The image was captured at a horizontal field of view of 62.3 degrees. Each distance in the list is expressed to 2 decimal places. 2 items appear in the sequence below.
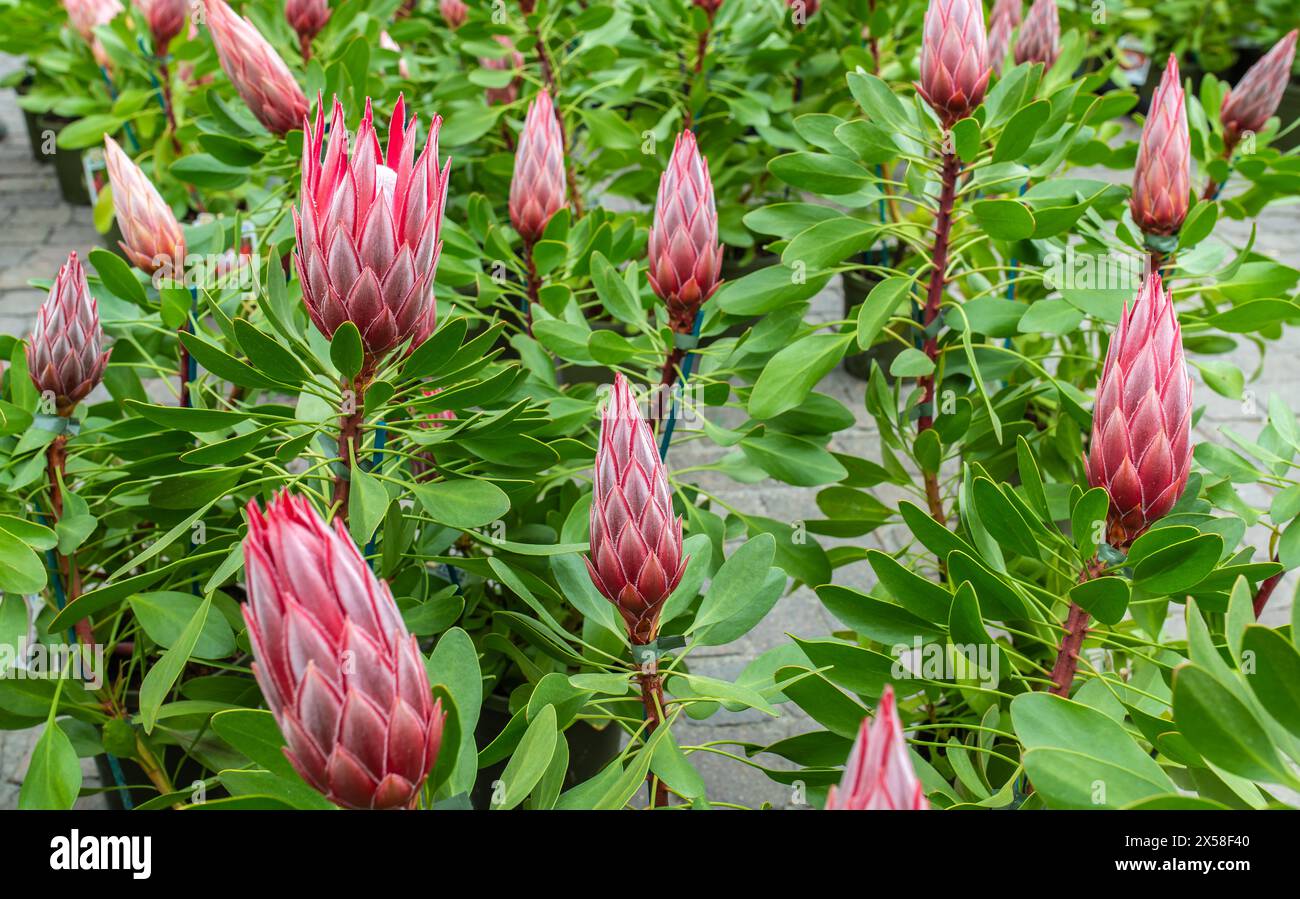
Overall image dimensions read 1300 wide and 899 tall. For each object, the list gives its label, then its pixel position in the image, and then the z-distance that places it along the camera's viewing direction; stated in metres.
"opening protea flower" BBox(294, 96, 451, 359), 0.89
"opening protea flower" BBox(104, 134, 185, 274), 1.34
